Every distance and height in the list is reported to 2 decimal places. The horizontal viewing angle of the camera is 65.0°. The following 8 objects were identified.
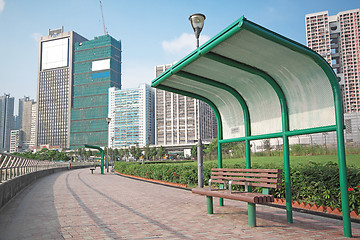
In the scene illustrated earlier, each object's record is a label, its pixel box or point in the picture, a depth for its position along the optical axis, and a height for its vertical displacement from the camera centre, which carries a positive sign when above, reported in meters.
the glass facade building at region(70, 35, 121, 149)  167.00 +38.76
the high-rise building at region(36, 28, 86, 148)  183.69 +41.56
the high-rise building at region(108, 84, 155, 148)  162.50 +21.93
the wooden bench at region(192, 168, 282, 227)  4.90 -0.81
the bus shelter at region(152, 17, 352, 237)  4.37 +1.37
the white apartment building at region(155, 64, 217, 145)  152.00 +17.78
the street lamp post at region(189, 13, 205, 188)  7.50 +3.38
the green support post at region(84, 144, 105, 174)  28.07 -0.62
